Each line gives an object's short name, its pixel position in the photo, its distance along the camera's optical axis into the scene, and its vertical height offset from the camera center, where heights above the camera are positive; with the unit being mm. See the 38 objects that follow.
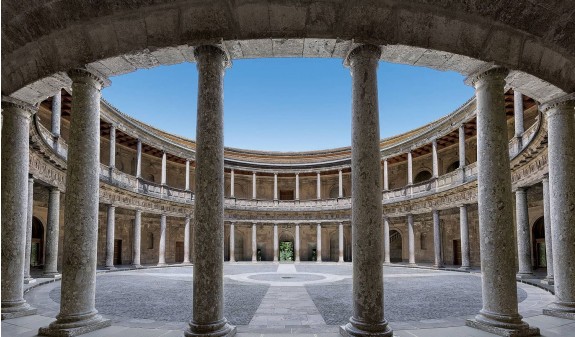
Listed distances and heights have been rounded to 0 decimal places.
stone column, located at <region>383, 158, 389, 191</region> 30322 +2507
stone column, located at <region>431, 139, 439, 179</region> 25141 +3124
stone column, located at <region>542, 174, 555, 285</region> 13812 -825
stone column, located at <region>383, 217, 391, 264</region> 28327 -2443
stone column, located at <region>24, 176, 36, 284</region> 14000 -859
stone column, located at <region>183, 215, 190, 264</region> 28781 -2460
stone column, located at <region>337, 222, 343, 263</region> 31781 -2867
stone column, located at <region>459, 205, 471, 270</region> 22031 -1684
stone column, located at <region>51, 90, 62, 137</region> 16906 +4144
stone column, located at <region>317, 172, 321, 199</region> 34019 +2128
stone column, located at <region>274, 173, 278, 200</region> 34750 +2109
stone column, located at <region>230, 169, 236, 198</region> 33344 +2183
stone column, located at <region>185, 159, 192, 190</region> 30331 +2747
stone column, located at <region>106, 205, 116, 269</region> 22095 -1523
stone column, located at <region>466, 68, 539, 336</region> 6430 -102
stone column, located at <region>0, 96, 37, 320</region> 7508 +185
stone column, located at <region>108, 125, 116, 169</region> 22362 +3968
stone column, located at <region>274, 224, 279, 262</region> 33088 -2881
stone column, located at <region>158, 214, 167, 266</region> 26859 -2497
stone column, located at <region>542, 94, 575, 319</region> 7434 +164
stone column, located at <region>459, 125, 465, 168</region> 22625 +3831
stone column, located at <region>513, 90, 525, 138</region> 16844 +4116
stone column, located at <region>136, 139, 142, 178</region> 25620 +3359
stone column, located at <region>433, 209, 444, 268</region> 24194 -1982
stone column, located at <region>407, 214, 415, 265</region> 26969 -2430
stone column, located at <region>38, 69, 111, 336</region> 6500 -99
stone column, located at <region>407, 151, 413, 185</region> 27922 +2982
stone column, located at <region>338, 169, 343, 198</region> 32934 +2455
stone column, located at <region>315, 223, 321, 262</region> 32716 -2904
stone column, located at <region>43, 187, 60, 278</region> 16656 -1139
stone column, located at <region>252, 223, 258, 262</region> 32594 -2994
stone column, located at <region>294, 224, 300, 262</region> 33000 -2909
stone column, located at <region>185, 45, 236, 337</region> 5895 +164
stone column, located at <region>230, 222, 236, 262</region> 31797 -2586
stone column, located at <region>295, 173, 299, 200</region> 34719 +1868
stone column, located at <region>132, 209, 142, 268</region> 24594 -1970
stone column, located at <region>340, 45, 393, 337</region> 5938 +152
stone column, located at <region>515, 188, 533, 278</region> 16391 -1260
